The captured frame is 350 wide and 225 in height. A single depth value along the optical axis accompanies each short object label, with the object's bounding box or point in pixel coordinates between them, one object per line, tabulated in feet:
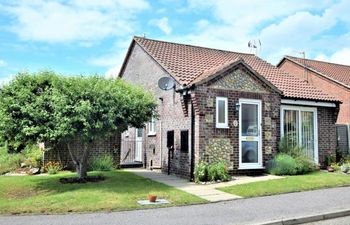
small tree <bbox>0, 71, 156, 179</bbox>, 36.14
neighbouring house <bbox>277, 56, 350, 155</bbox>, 80.48
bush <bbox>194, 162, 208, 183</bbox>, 41.24
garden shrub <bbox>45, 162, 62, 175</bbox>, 48.52
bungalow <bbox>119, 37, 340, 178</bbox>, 43.96
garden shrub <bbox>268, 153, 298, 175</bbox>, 45.16
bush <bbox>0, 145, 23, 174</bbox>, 51.31
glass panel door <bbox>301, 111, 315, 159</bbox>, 53.52
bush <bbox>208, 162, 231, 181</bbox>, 41.45
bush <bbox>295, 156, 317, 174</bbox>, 46.34
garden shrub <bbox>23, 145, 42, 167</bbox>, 50.80
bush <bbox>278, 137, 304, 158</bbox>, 47.98
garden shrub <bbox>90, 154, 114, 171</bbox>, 50.72
